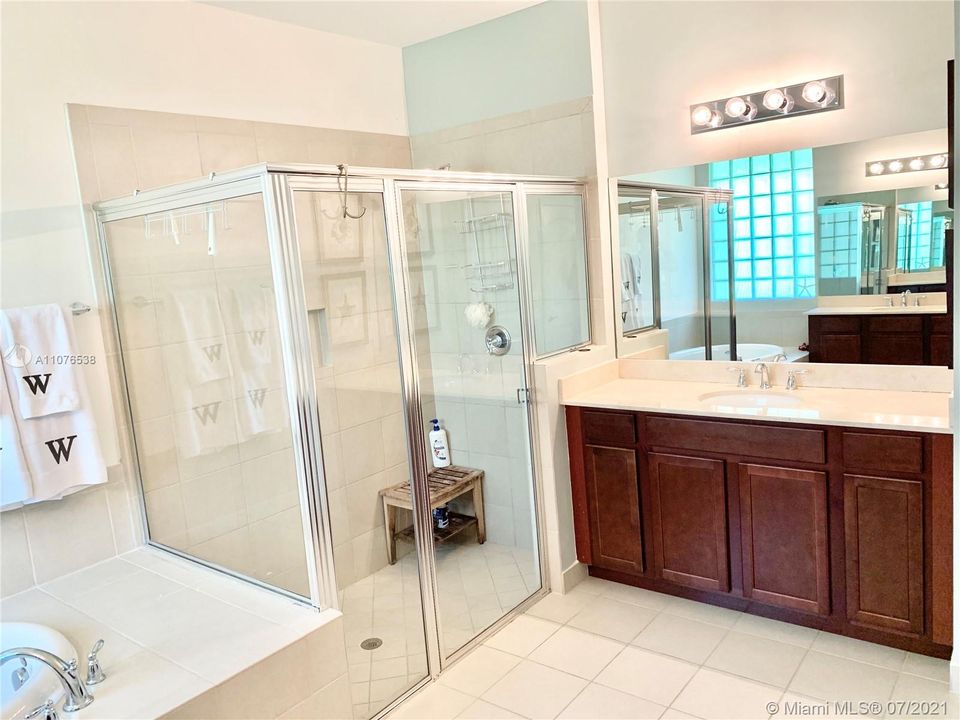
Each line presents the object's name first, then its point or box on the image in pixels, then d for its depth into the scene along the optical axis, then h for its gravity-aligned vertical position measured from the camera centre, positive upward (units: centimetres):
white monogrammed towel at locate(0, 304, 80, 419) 237 -18
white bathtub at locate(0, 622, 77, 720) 196 -104
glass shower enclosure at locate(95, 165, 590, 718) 225 -37
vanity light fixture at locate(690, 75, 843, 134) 274 +55
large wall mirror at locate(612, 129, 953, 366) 263 -6
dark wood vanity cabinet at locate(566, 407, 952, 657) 239 -101
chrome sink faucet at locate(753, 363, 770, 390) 302 -54
